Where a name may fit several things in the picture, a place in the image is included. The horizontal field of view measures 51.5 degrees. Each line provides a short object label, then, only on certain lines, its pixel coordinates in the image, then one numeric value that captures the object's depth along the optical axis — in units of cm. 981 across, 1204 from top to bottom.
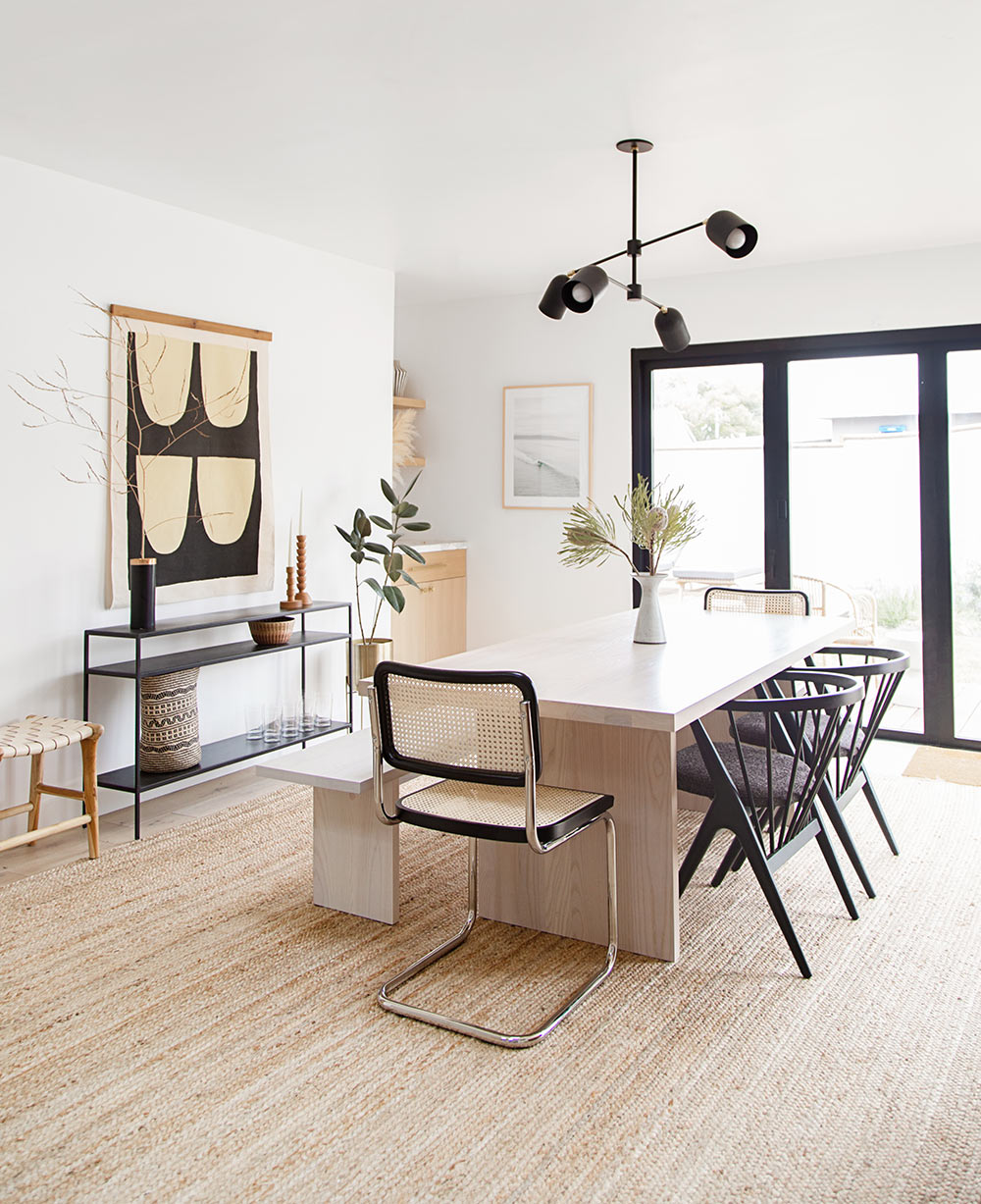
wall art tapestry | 400
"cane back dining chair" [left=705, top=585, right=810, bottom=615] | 430
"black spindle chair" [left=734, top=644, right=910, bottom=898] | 288
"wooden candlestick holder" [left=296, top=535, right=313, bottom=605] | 463
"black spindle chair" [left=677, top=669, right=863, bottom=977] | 259
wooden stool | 328
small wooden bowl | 432
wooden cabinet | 577
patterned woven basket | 388
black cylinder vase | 379
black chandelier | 299
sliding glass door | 493
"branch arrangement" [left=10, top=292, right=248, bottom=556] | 372
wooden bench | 288
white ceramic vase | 346
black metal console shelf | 372
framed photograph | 580
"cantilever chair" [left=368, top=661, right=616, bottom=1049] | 228
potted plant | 492
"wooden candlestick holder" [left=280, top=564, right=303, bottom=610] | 458
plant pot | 503
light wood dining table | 255
